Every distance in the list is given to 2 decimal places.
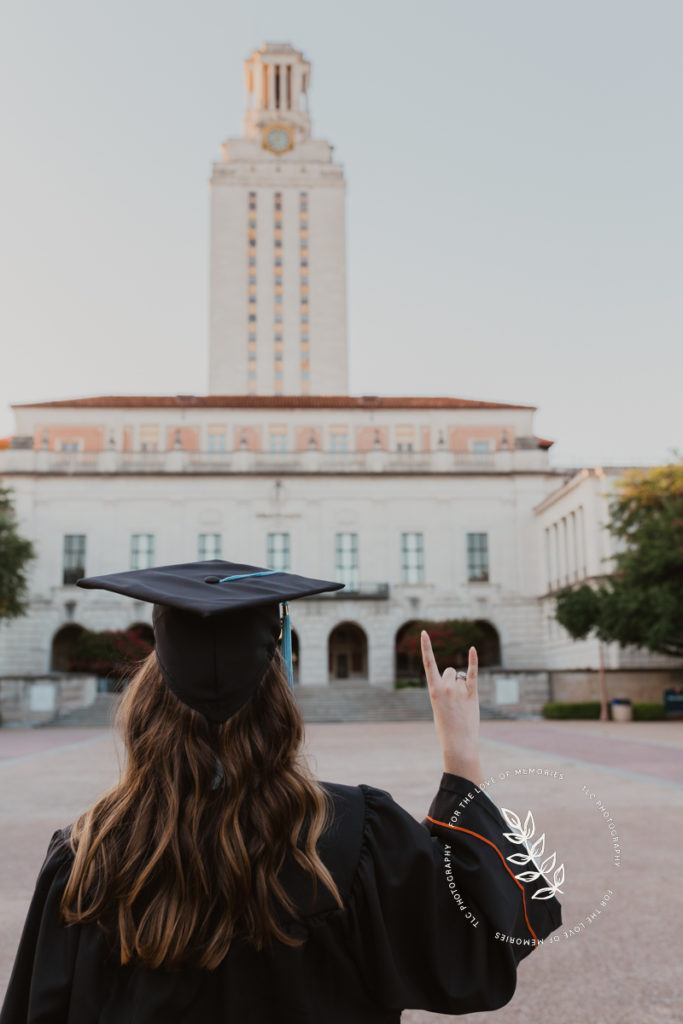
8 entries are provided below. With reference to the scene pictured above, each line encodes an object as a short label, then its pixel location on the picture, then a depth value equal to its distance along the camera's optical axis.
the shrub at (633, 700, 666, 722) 33.31
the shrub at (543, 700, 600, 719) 34.72
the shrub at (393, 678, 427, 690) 45.38
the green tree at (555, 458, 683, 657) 31.11
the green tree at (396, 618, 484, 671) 44.19
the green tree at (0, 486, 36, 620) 35.25
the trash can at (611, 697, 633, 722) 32.66
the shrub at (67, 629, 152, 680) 44.66
